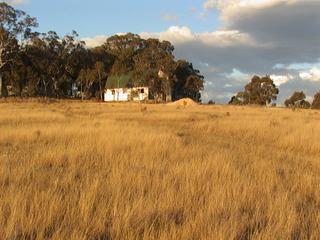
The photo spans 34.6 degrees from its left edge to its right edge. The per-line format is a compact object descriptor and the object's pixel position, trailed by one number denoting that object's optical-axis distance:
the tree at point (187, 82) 86.22
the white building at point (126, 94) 85.25
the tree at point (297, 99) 86.78
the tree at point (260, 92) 92.06
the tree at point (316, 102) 80.49
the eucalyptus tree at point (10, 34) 73.62
